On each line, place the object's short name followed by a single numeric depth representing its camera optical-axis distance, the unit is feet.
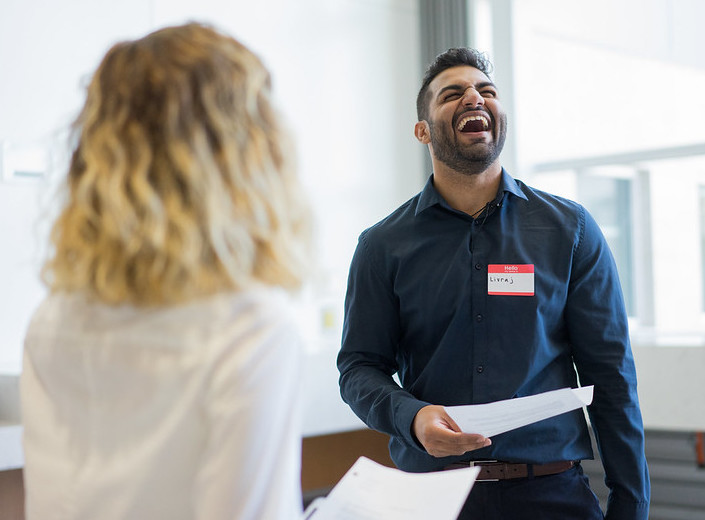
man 5.55
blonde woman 2.86
